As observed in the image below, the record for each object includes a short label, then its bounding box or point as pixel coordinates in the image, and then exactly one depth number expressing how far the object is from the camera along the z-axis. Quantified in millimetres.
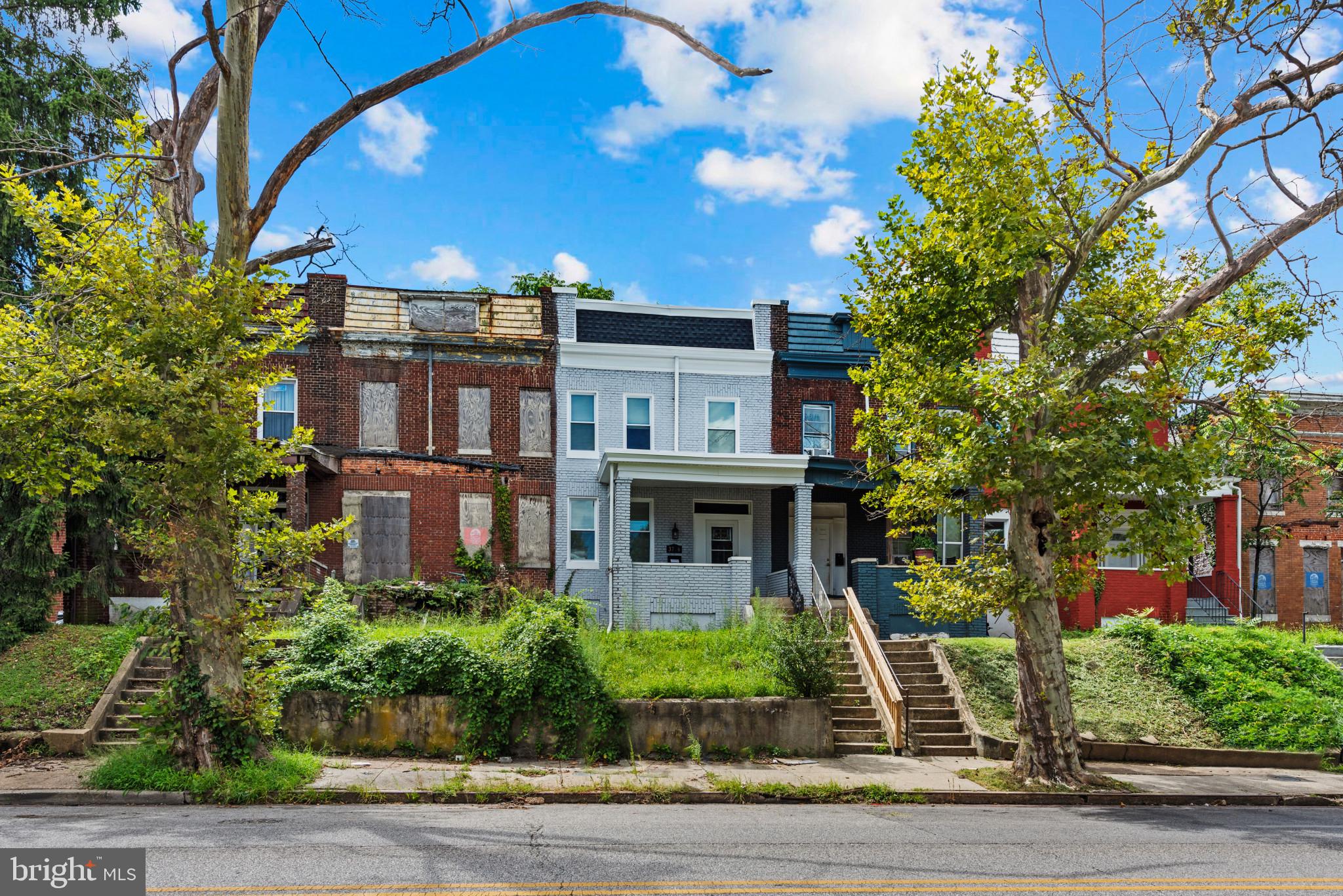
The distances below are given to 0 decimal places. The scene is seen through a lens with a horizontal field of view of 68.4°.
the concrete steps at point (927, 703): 15361
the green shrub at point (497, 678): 14117
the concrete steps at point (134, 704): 14094
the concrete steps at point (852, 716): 15156
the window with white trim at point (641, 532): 23844
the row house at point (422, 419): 22828
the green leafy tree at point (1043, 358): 12047
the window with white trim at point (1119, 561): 24970
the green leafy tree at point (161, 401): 10531
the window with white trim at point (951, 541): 24281
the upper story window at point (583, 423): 23859
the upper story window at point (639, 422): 24047
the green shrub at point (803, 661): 14930
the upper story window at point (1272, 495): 27203
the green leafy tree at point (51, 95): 19812
